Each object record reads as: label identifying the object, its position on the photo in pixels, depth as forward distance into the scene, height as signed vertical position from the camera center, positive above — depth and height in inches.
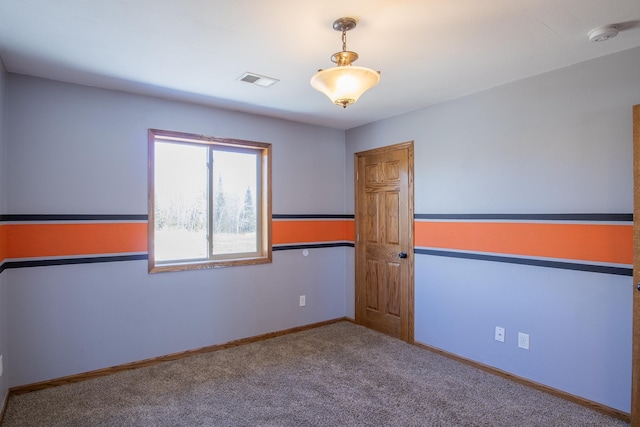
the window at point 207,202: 132.3 +6.3
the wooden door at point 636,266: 86.3 -12.5
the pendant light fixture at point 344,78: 73.0 +28.6
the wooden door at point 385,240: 147.5 -10.2
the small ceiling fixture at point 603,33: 80.0 +41.0
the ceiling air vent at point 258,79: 108.3 +42.4
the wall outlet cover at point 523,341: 110.1 -38.5
